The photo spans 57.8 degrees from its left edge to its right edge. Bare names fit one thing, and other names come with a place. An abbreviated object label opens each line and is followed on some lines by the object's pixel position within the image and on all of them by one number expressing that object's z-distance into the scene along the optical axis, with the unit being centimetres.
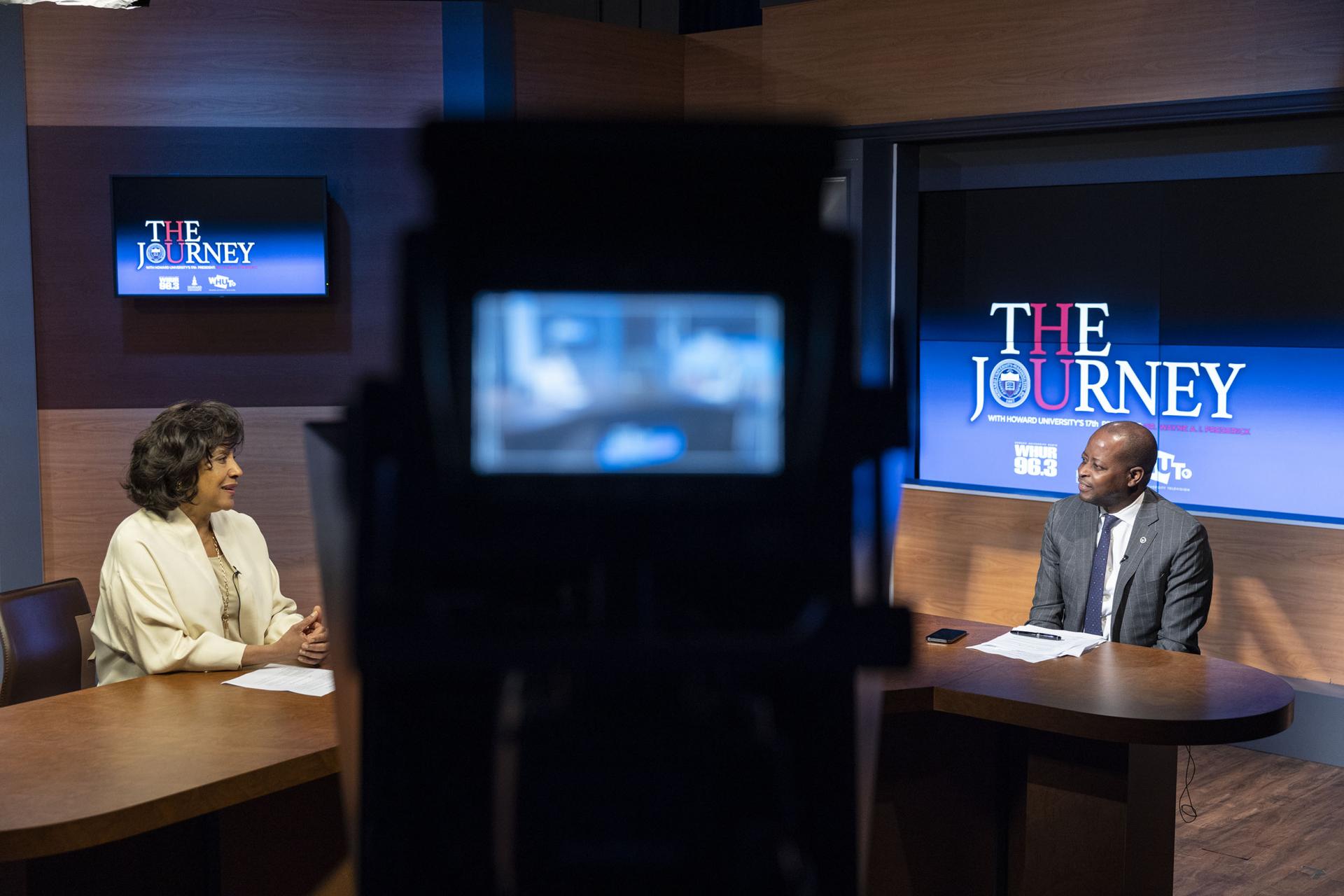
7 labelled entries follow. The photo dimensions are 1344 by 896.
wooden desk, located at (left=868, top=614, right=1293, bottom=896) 268
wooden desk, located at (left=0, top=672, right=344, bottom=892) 203
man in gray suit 359
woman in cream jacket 294
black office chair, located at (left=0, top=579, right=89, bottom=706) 301
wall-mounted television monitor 522
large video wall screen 471
